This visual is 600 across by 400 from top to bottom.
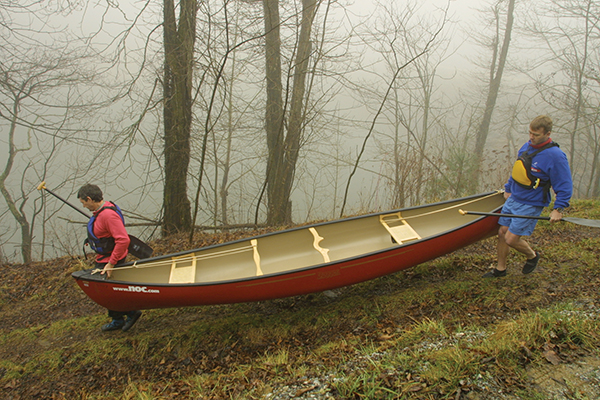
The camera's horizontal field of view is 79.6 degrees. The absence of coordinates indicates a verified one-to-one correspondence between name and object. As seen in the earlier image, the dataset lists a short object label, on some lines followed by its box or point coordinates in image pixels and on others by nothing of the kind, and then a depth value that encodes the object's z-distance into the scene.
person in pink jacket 3.93
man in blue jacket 3.58
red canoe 3.96
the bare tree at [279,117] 8.52
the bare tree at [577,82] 13.61
